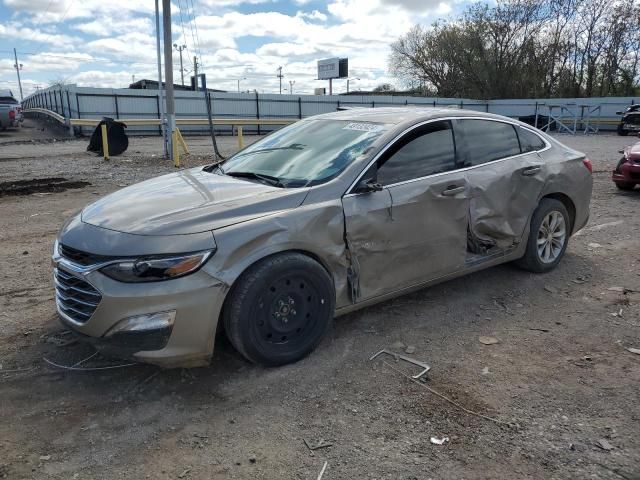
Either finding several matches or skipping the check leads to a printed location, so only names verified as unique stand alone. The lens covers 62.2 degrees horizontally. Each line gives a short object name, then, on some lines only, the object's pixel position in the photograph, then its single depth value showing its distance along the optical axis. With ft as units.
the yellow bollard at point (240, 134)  52.39
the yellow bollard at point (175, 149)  44.21
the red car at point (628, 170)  31.12
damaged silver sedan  9.76
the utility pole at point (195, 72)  122.67
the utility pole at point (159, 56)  48.97
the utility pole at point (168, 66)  43.88
